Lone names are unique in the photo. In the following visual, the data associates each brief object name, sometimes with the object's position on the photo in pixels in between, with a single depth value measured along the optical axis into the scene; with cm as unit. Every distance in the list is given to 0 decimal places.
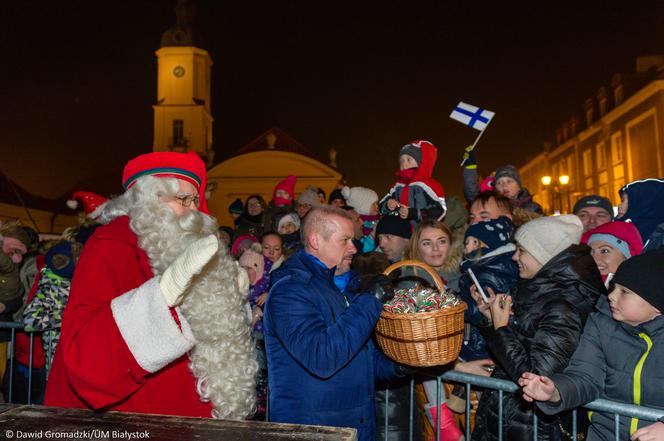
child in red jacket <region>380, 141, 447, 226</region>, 545
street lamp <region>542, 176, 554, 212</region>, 4165
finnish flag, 654
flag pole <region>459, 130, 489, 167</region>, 633
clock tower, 4666
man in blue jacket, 269
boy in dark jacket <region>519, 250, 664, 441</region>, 257
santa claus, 192
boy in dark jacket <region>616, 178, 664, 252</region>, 437
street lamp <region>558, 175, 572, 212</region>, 3547
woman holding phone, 284
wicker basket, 263
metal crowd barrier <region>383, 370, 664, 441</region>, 243
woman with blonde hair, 453
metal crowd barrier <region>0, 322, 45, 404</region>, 454
